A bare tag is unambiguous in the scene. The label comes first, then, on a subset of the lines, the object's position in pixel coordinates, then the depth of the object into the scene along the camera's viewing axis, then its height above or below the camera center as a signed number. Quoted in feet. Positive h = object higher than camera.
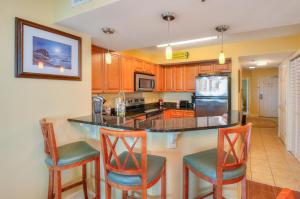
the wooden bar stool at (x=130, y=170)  4.07 -1.93
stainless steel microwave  12.79 +1.28
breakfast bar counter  5.38 -1.47
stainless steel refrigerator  12.61 +0.25
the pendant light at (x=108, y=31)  7.14 +2.93
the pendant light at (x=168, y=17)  5.75 +2.86
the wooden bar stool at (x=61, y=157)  5.12 -1.93
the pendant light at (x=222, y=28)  6.87 +2.91
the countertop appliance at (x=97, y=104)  8.80 -0.35
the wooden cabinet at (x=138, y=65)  13.04 +2.60
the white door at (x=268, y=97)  26.07 +0.00
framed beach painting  5.53 +1.71
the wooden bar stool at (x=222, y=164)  4.26 -1.89
